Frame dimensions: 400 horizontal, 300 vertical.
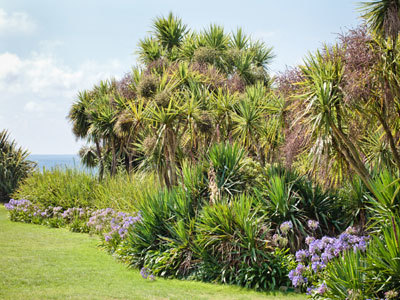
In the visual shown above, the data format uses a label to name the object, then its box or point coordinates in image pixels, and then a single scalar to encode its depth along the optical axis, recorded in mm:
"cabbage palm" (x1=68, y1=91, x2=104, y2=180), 25875
